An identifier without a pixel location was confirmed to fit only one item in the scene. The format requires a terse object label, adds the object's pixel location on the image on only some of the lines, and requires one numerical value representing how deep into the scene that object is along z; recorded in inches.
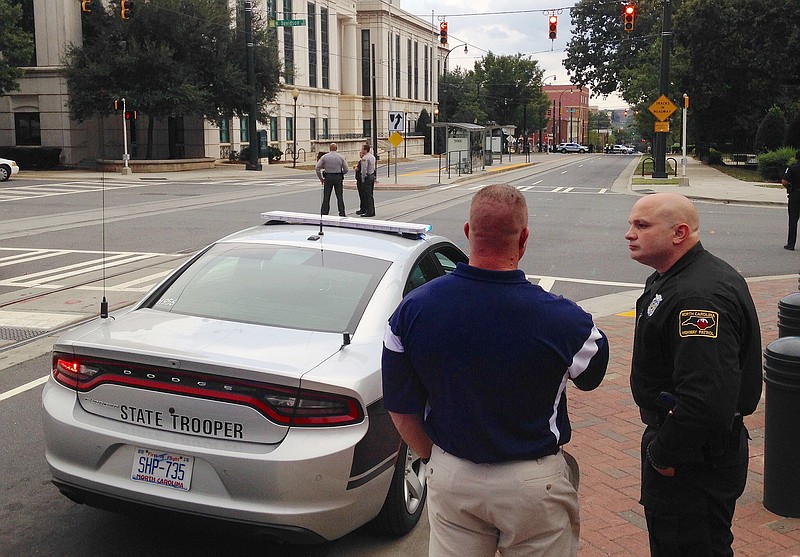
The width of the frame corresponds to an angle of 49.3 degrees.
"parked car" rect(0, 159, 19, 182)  1401.3
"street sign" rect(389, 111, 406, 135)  1448.1
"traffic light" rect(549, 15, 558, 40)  1242.6
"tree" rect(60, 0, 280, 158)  1643.7
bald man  110.8
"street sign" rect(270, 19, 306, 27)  1568.8
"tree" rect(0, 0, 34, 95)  1540.4
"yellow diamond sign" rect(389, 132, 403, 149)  1448.1
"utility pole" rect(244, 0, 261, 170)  1795.0
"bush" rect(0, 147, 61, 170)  1739.7
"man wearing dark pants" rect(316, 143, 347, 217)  829.8
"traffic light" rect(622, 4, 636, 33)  1109.1
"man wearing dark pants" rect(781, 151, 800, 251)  578.9
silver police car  146.8
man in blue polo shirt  102.9
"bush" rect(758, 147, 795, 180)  1338.6
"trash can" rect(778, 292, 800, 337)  207.3
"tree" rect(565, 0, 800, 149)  1546.5
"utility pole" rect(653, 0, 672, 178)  1318.9
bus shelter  1753.6
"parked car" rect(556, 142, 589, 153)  4554.6
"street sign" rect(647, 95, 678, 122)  1227.9
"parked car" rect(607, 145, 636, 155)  4923.7
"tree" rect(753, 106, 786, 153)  1606.8
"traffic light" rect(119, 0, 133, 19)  1116.5
